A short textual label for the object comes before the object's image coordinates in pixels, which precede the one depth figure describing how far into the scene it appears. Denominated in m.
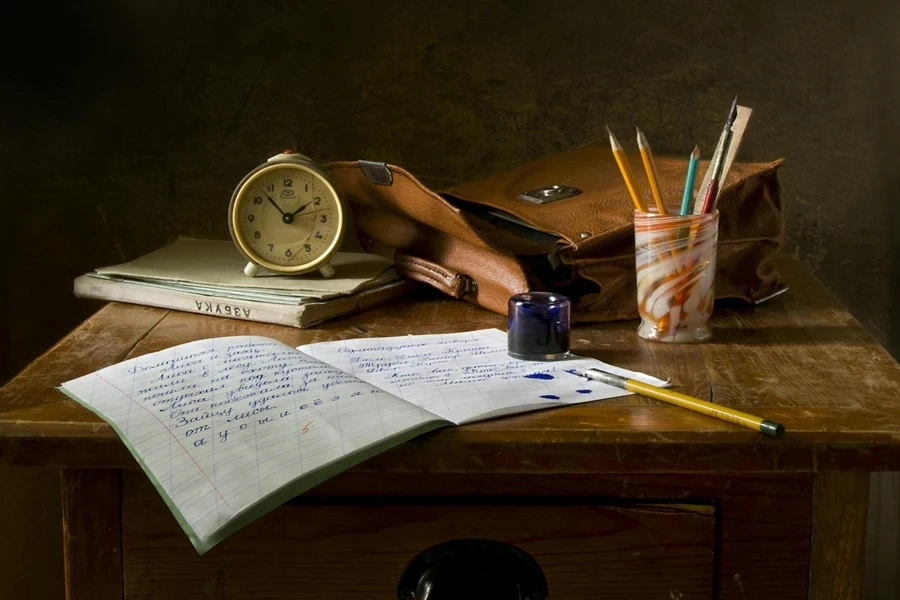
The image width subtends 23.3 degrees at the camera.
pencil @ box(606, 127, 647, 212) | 1.76
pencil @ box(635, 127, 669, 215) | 1.75
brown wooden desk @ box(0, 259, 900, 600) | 1.59
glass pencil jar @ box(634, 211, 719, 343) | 1.75
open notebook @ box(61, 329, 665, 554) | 1.51
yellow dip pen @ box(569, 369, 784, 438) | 1.55
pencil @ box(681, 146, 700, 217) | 1.75
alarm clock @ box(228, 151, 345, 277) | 1.92
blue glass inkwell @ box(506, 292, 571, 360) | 1.71
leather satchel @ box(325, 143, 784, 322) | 1.84
